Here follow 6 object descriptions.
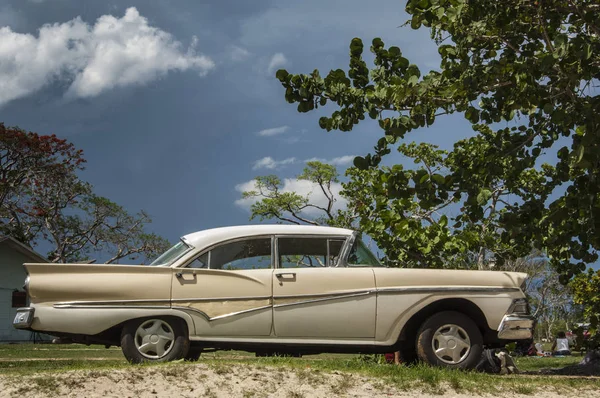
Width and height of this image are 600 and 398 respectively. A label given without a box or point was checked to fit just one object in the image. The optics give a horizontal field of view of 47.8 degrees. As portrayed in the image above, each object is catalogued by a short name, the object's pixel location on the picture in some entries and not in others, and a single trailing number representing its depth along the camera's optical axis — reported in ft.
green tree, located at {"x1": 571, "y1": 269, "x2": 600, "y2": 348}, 72.47
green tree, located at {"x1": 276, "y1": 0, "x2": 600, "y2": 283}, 28.71
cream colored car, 24.68
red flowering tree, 114.93
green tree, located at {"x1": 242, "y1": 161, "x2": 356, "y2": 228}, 120.78
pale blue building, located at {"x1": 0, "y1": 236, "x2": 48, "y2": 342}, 108.88
